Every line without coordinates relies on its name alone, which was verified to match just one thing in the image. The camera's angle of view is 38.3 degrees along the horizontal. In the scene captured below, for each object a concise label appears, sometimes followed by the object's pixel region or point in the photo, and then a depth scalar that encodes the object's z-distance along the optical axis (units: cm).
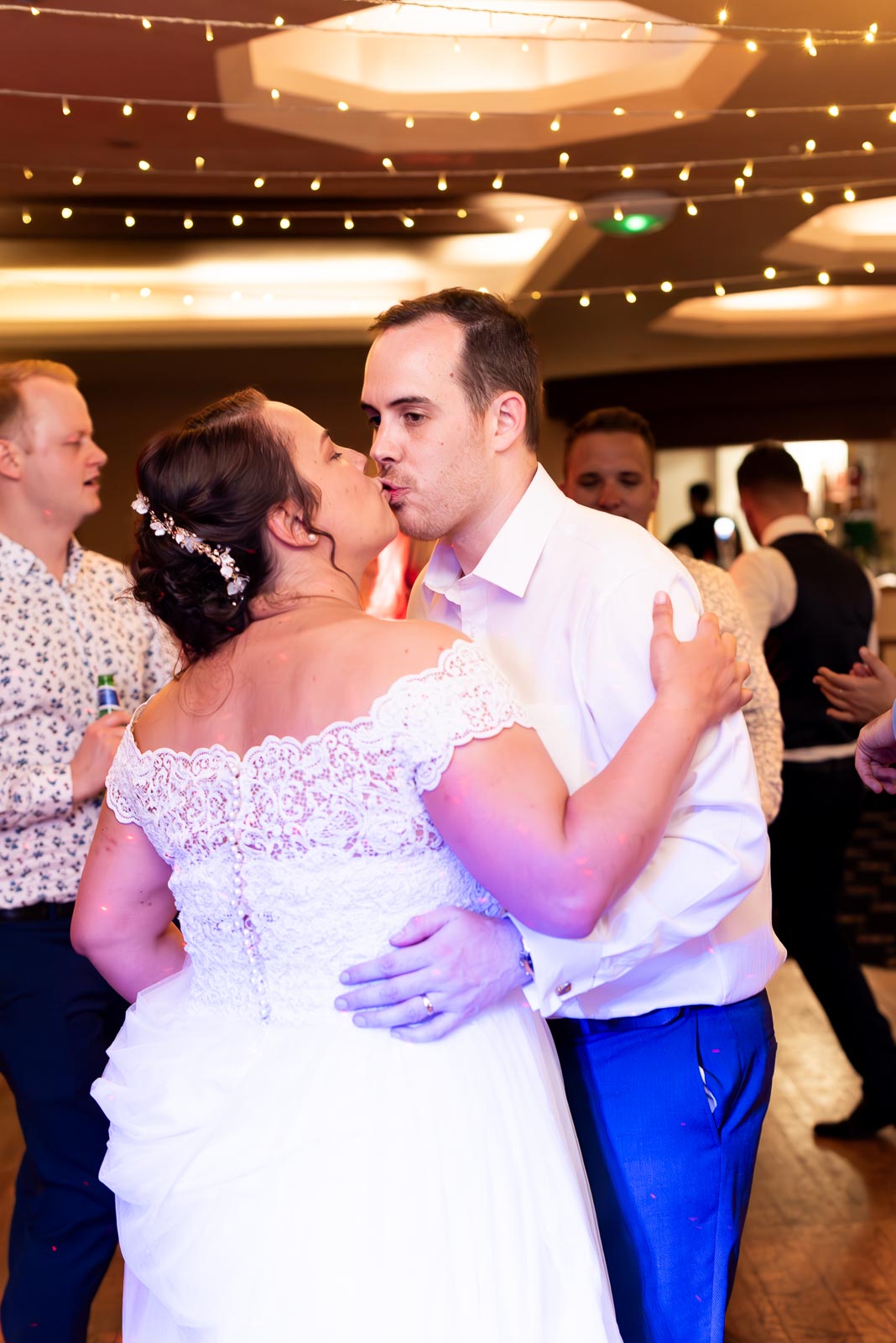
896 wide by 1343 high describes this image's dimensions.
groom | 137
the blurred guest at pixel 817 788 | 337
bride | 122
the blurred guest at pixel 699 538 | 679
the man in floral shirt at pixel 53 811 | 221
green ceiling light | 550
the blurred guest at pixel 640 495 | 274
